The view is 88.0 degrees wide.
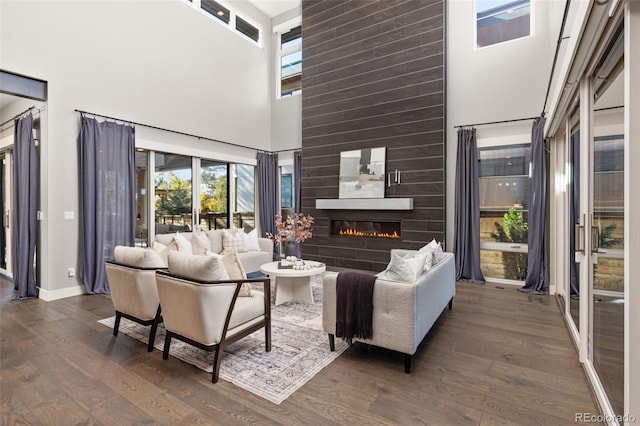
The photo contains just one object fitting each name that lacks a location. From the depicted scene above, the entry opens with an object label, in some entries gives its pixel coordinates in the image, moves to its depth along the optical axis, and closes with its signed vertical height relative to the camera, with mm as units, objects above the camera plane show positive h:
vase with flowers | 4480 -337
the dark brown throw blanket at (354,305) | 2598 -747
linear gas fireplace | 5887 -319
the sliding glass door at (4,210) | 5449 +39
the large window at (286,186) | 7676 +596
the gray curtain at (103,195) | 4539 +250
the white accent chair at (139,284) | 2854 -631
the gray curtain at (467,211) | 5215 -1
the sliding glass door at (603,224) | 1756 -81
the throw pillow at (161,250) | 3360 -393
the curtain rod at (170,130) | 4680 +1390
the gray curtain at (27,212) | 4367 +3
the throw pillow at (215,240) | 5480 -470
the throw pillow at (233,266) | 2803 -465
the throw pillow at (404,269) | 2560 -463
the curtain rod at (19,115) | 4490 +1407
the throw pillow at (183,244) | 4346 -440
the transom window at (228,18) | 6334 +3988
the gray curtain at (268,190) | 7520 +498
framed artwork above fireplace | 5945 +710
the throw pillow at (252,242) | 5762 -528
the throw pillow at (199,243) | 4898 -472
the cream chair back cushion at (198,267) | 2385 -406
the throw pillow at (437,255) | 3279 -447
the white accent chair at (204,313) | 2340 -752
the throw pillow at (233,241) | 5520 -490
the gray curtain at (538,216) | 4695 -75
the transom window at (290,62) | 7570 +3492
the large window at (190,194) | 5492 +333
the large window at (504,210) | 5082 +15
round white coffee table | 4094 -943
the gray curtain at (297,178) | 7242 +738
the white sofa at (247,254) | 5388 -718
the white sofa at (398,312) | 2451 -783
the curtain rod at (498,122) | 4870 +1367
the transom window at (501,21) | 5070 +3001
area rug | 2314 -1183
